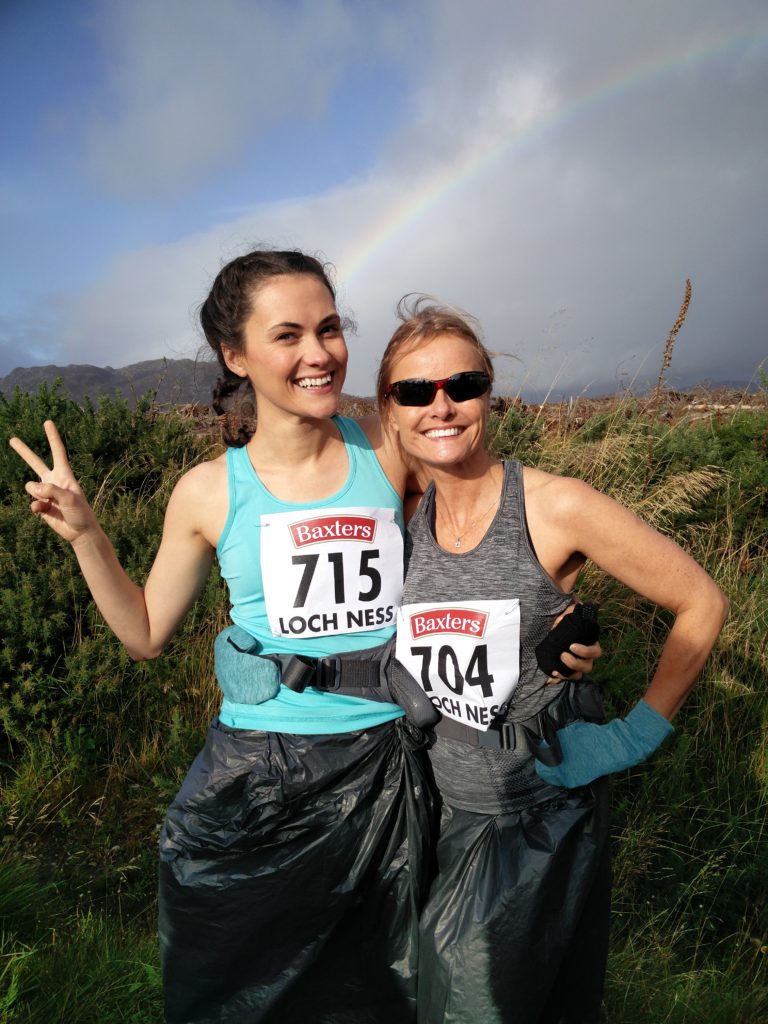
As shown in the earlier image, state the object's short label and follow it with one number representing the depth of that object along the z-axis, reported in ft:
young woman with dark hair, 6.12
